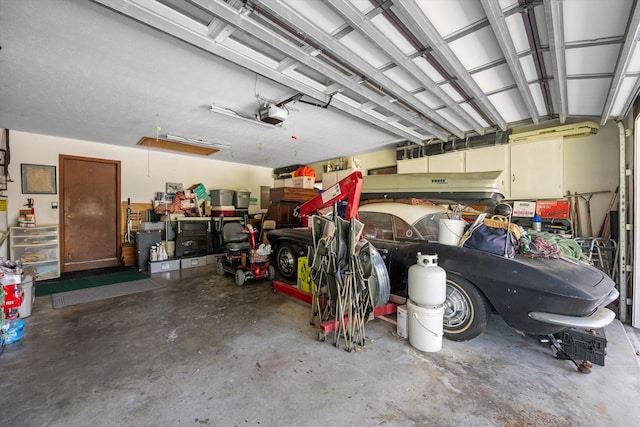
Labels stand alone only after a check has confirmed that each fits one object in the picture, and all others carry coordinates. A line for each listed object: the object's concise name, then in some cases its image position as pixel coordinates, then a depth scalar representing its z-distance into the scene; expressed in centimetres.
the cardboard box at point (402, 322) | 265
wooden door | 556
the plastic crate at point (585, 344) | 212
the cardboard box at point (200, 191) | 693
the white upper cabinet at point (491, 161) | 452
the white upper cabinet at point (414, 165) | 545
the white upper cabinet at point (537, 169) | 410
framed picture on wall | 509
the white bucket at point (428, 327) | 239
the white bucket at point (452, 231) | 279
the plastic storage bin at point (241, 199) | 715
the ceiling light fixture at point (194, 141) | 519
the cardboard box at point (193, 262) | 584
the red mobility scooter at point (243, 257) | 446
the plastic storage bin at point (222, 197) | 685
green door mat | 427
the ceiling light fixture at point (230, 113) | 368
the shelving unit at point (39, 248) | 476
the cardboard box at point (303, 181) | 669
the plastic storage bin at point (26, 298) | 310
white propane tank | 238
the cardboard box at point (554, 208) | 403
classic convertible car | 205
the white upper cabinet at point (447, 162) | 504
